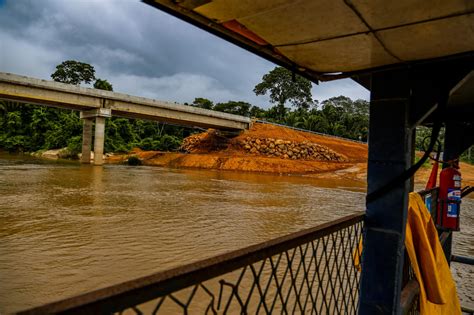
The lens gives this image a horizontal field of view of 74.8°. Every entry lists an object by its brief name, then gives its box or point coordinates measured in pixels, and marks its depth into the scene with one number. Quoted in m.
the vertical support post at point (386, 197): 2.36
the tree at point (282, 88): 54.59
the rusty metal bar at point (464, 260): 4.16
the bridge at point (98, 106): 22.75
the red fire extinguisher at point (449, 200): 4.07
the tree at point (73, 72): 58.12
